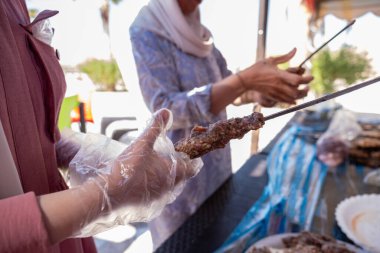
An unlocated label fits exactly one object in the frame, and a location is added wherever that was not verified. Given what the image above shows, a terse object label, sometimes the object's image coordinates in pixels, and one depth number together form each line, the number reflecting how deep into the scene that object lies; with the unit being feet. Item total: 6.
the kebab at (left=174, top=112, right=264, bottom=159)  2.02
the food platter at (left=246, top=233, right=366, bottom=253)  2.62
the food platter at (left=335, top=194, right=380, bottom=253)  2.73
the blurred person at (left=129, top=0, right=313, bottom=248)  3.78
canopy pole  6.04
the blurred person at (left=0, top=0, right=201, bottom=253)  1.30
